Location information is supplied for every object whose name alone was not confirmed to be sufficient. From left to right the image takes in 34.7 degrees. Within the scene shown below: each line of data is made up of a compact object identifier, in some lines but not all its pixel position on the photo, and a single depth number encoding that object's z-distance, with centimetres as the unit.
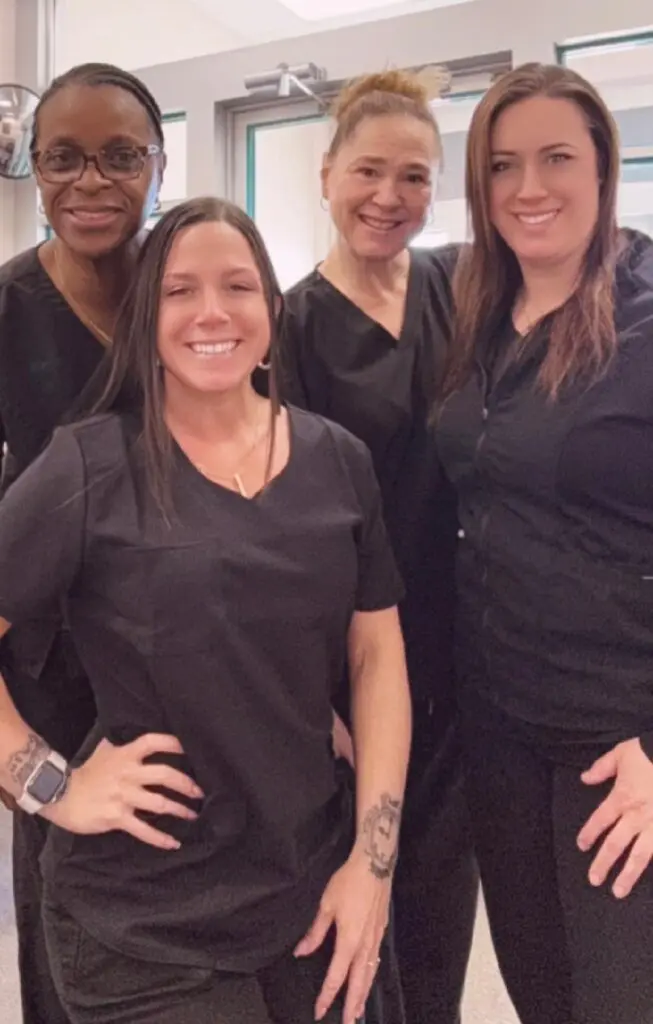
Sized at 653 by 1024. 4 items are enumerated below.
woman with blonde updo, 158
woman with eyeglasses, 143
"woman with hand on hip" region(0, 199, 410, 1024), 108
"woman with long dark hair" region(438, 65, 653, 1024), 118
